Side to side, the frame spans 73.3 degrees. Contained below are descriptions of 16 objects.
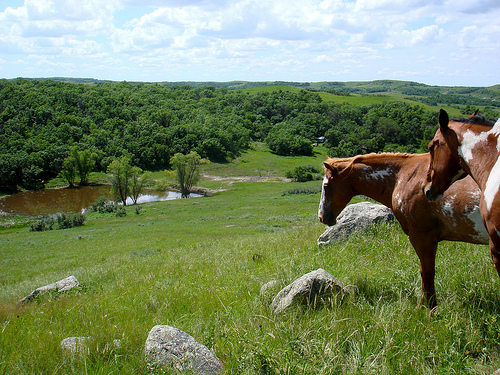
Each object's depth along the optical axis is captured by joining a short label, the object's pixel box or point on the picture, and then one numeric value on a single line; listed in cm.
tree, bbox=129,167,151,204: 6888
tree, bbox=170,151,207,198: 7456
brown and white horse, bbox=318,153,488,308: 446
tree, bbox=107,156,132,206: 6569
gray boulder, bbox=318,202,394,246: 874
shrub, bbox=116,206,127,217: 5392
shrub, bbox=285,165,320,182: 8838
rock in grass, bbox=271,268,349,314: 450
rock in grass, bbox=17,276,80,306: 819
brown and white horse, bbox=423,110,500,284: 292
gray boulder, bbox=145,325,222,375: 337
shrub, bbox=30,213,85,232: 4600
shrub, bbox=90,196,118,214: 5856
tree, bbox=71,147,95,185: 8219
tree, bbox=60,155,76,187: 8075
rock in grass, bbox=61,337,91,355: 371
